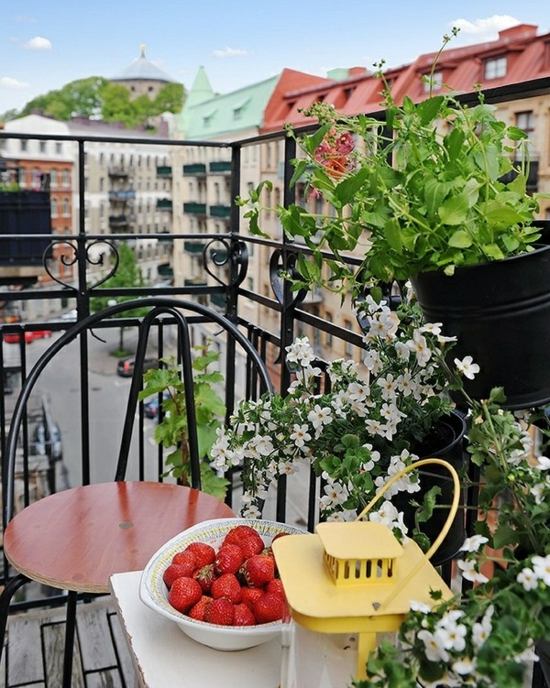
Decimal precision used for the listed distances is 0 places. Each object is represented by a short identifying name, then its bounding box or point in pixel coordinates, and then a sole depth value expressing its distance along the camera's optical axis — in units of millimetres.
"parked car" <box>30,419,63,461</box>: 14735
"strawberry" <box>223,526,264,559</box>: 862
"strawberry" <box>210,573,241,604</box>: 798
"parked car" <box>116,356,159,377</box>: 20391
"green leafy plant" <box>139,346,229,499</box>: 2002
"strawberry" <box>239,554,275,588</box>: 812
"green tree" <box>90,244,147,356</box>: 27795
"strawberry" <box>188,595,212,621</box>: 775
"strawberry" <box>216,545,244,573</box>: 830
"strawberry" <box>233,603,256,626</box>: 771
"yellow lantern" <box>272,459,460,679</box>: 589
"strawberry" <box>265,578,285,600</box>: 798
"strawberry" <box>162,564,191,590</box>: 825
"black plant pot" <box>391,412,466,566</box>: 847
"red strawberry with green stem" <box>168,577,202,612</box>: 786
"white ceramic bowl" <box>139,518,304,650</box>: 754
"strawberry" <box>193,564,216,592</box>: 817
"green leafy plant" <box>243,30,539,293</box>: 697
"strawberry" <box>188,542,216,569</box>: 852
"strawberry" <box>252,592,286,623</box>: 779
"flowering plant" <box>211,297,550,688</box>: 497
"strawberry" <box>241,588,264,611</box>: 790
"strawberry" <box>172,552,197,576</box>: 836
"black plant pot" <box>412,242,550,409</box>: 718
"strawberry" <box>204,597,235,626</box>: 766
